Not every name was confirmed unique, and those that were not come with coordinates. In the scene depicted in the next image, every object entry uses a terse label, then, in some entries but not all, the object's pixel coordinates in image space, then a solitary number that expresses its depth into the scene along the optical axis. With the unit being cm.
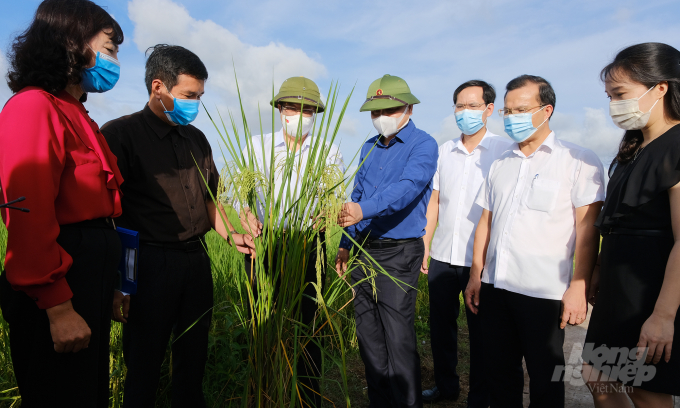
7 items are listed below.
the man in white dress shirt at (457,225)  313
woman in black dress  160
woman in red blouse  130
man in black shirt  205
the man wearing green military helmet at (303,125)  241
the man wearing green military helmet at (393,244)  249
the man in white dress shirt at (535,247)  207
